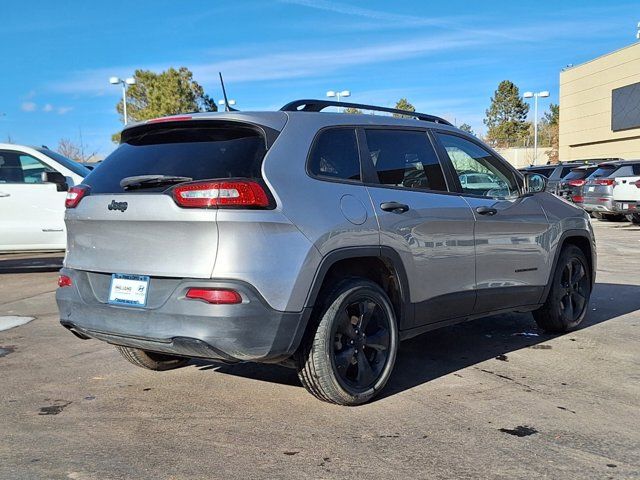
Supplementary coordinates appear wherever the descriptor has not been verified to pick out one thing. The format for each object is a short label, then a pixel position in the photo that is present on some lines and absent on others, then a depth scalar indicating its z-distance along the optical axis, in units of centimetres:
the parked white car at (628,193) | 1717
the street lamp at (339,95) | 3300
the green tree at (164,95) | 4175
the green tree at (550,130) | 6450
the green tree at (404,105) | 4884
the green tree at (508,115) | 6000
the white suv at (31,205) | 965
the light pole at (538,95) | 4346
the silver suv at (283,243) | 361
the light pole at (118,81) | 3299
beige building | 4231
